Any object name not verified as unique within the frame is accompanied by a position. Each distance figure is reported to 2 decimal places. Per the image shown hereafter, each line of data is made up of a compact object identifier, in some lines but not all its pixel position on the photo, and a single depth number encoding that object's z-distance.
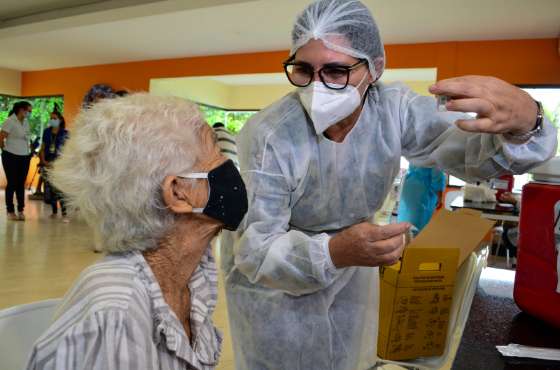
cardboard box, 1.45
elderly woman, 0.78
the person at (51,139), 6.69
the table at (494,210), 3.65
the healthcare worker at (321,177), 1.28
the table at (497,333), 0.87
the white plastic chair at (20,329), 0.97
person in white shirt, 6.25
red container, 1.08
